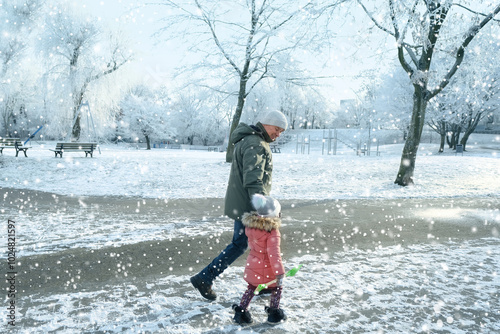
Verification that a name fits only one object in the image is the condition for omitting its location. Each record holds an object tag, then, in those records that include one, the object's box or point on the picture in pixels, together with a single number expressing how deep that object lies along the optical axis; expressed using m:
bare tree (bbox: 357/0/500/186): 11.61
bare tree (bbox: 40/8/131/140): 22.42
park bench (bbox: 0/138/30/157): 17.36
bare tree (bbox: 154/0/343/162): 15.85
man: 3.39
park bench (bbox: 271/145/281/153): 37.12
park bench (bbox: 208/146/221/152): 49.30
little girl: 3.20
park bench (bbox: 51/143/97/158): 17.09
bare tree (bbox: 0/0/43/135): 20.72
